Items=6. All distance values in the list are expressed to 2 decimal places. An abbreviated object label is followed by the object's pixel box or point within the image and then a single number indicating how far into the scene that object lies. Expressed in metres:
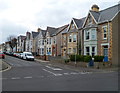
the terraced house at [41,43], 55.47
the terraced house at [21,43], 79.12
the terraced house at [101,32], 27.77
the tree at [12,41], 89.81
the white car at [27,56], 38.73
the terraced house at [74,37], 35.44
